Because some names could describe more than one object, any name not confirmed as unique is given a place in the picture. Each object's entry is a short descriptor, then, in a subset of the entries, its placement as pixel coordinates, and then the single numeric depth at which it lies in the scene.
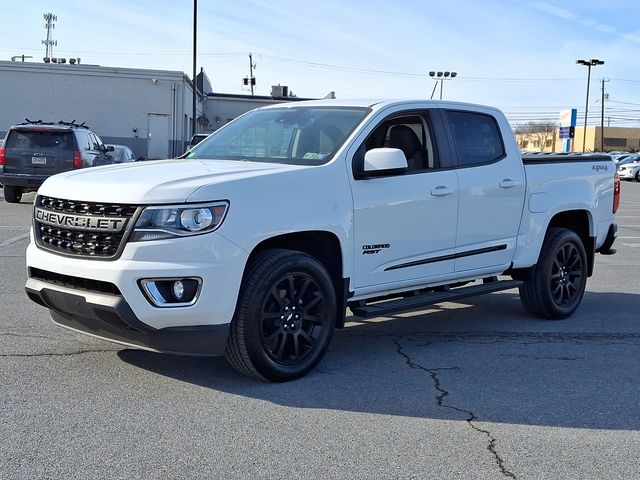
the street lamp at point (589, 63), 68.88
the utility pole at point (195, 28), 37.66
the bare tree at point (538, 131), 112.07
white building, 40.22
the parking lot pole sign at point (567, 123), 68.04
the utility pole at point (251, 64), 97.06
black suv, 17.39
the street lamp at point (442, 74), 69.28
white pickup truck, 4.93
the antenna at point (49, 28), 107.75
